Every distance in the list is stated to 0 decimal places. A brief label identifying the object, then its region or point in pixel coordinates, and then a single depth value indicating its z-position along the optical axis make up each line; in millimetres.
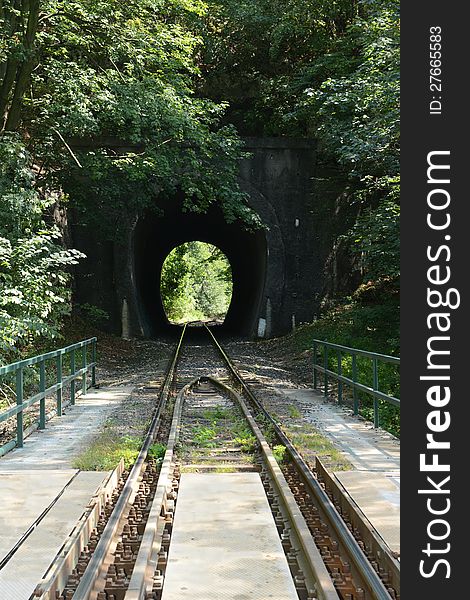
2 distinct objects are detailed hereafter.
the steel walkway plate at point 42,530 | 4051
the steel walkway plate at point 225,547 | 4051
